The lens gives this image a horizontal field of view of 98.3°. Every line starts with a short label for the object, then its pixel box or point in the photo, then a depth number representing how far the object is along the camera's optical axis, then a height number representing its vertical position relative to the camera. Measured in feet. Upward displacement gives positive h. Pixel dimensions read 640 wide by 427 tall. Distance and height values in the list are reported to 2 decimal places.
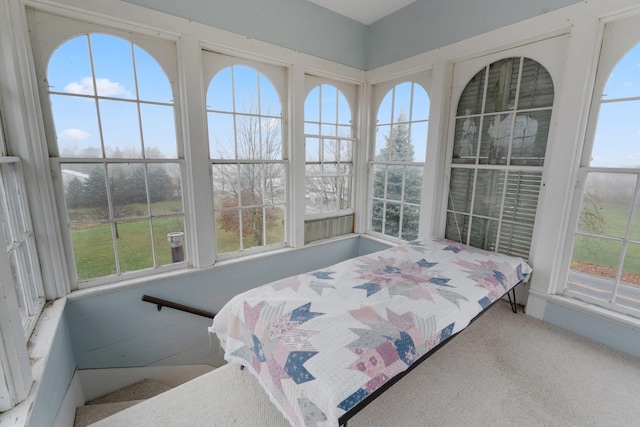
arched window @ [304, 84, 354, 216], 9.39 +0.49
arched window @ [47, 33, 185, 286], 5.81 +0.19
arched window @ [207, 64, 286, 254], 7.55 +0.18
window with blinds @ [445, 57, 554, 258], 6.67 +0.34
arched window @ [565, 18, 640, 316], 5.46 -0.32
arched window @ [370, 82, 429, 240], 8.94 +0.21
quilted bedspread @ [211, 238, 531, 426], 3.35 -2.40
